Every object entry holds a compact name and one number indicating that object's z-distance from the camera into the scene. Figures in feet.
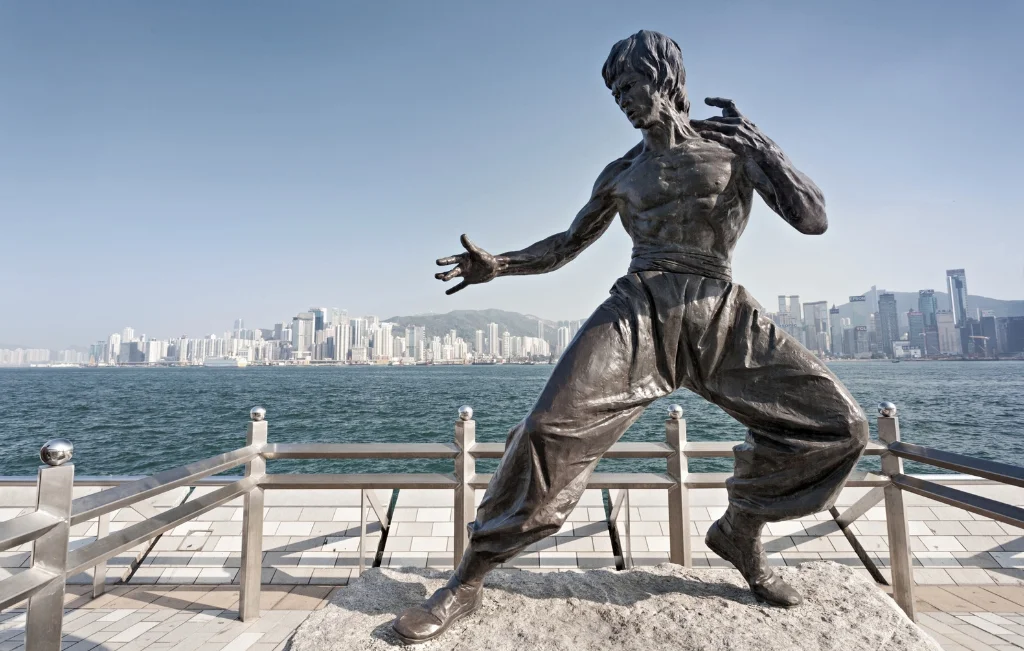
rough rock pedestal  6.51
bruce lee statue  6.71
